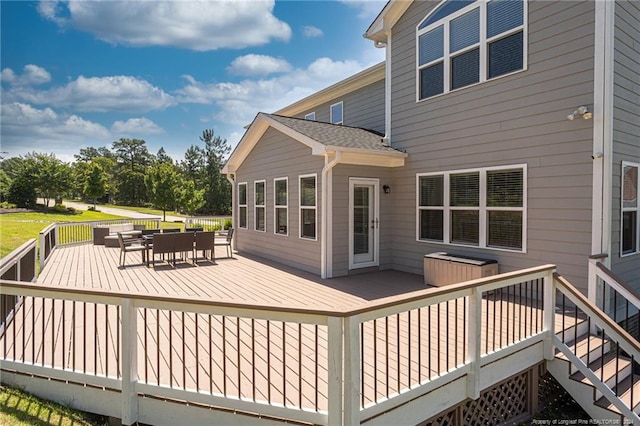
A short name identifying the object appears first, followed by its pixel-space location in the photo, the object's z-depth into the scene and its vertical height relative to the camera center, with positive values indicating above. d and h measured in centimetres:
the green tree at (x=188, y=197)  2786 +61
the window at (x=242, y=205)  1124 -3
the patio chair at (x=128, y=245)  854 -113
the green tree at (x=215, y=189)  3594 +164
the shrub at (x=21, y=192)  2895 +111
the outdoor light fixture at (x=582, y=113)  473 +129
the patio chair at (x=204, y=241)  892 -99
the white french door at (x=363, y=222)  752 -43
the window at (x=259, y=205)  1014 -3
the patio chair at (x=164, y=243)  801 -94
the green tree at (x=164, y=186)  2706 +149
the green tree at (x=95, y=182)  3222 +218
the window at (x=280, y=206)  892 -6
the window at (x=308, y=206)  779 -5
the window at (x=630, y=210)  505 -11
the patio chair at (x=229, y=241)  990 -111
